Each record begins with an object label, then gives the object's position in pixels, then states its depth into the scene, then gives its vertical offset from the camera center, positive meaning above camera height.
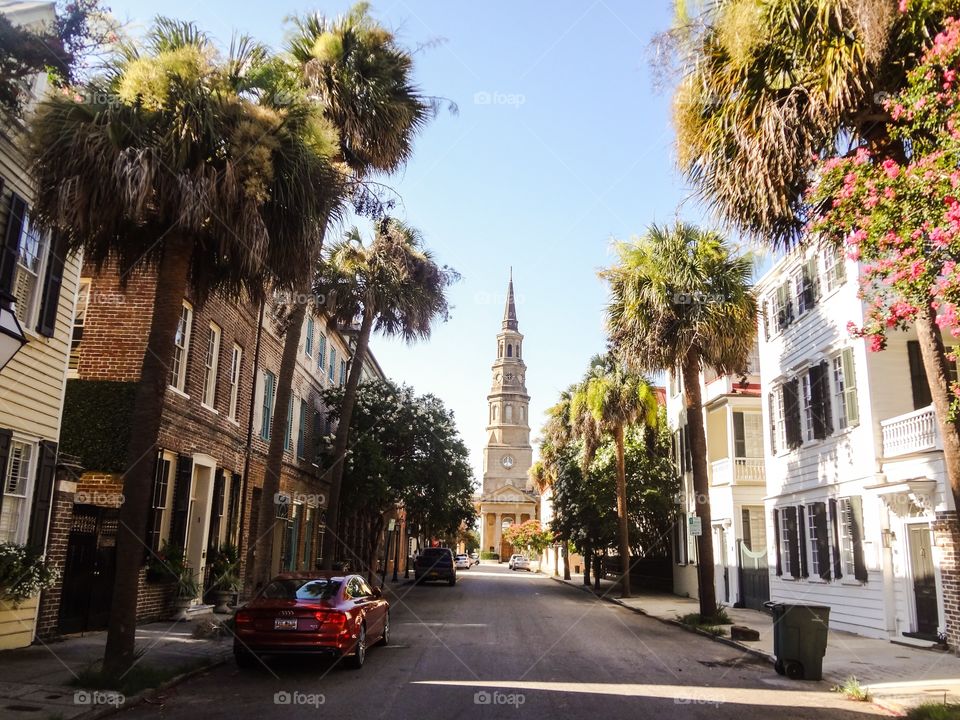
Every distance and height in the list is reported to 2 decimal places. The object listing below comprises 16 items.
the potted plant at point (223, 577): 18.94 -0.86
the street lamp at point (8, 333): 8.70 +2.18
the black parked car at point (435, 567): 40.41 -1.13
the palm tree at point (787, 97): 9.03 +5.42
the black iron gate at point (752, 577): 23.73 -0.82
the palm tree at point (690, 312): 19.64 +5.72
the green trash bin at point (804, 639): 11.59 -1.26
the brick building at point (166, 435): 14.56 +2.22
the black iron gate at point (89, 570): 13.88 -0.57
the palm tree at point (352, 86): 15.48 +8.66
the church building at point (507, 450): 109.88 +13.11
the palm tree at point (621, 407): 29.80 +5.15
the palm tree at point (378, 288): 22.95 +7.21
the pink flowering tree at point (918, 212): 8.00 +3.52
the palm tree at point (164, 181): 9.75 +4.42
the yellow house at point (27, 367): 11.44 +2.58
